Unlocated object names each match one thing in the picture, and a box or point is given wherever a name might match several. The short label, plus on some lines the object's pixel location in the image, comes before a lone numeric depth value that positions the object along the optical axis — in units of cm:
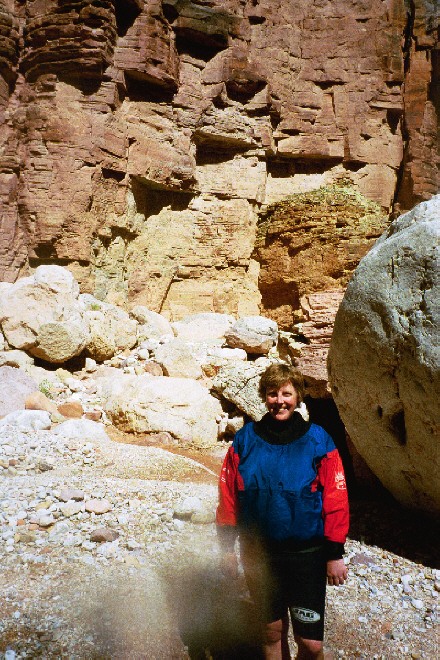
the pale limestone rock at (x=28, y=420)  480
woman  172
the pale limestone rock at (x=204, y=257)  1256
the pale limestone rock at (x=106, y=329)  792
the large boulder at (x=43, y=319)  727
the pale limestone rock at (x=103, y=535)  274
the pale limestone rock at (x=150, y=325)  949
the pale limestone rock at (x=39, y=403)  548
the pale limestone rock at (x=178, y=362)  725
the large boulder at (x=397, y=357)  243
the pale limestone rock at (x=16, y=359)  693
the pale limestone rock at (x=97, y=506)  305
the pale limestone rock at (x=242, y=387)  607
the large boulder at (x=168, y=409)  560
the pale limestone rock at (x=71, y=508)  298
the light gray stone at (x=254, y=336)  821
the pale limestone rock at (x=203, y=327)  995
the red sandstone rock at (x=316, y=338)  474
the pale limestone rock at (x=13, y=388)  536
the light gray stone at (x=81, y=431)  476
